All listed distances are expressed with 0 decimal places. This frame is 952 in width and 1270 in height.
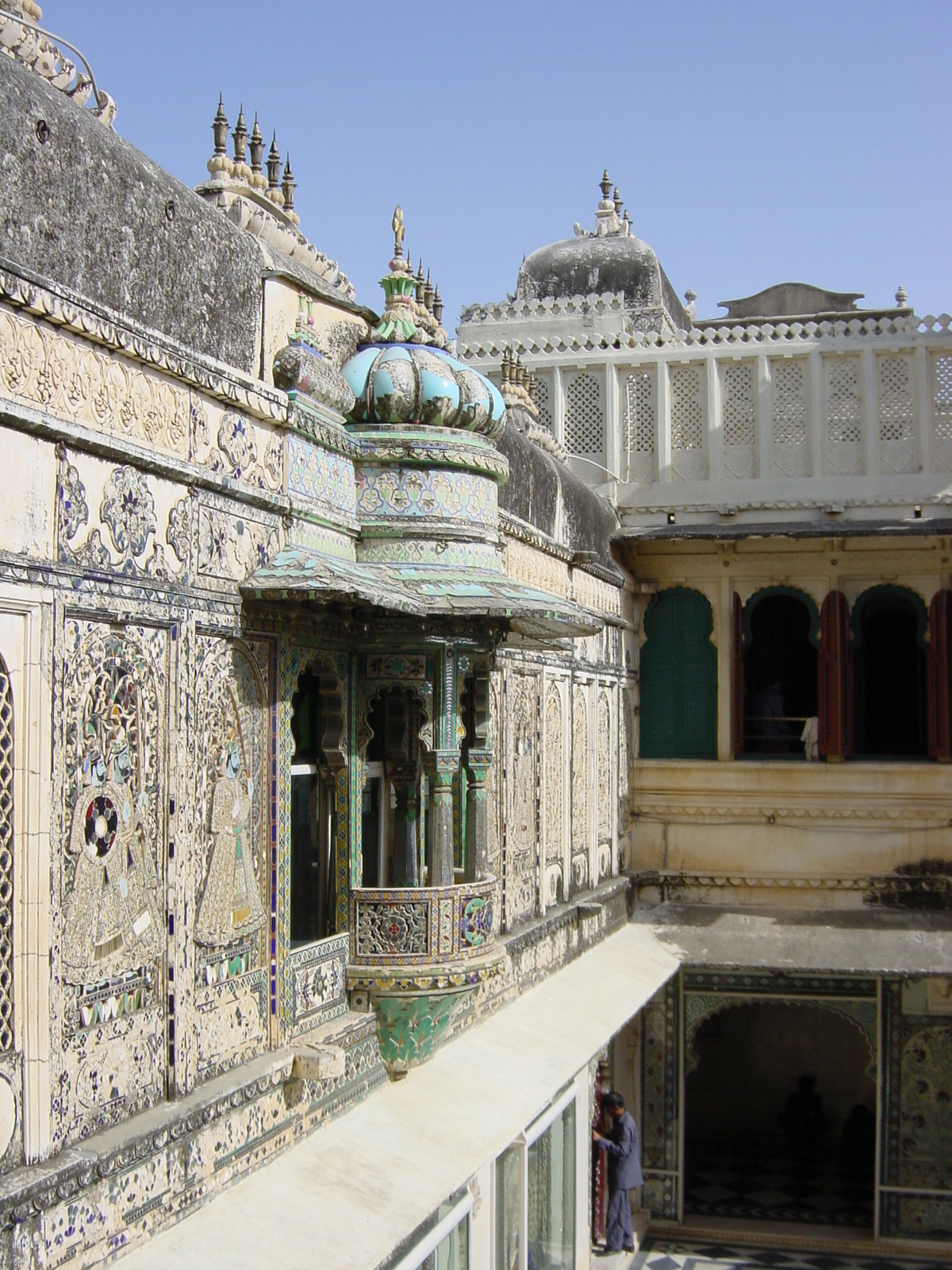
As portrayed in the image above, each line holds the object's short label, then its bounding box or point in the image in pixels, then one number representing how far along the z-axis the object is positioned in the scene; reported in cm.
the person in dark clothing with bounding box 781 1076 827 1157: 1516
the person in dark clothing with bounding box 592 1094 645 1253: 1120
